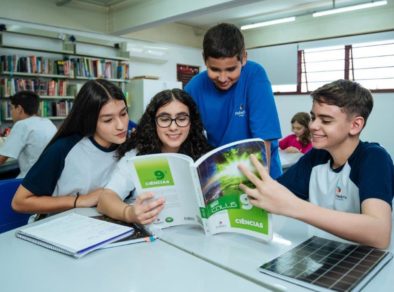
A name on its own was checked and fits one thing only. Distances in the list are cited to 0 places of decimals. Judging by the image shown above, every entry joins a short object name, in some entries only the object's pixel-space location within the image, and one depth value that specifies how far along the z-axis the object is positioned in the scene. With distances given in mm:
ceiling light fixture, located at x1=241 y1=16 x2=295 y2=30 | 6590
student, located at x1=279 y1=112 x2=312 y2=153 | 4250
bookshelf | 5199
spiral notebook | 1019
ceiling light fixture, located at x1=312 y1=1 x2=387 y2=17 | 5637
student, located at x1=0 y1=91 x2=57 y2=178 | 3119
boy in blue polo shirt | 1470
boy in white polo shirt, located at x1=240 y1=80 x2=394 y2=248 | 981
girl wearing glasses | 1398
